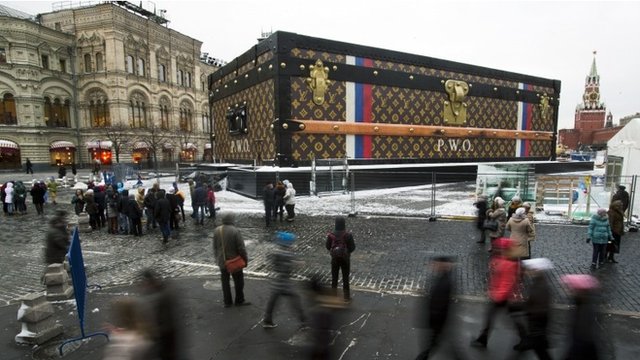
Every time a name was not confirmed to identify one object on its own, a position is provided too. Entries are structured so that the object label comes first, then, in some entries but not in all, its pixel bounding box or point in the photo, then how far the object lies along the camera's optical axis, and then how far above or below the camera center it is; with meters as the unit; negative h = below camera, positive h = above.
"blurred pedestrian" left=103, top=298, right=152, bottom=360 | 3.85 -1.95
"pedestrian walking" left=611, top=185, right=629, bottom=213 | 11.04 -1.43
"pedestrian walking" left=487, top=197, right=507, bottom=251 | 9.37 -1.76
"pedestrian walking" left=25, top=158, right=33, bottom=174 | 34.92 -1.42
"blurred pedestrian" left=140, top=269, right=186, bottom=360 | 4.05 -1.85
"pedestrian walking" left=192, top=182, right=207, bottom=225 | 13.97 -1.86
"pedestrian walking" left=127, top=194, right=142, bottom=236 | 12.40 -2.16
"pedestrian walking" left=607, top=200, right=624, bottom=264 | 8.84 -1.92
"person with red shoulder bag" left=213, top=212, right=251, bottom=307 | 6.64 -1.75
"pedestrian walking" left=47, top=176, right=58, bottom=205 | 20.33 -2.03
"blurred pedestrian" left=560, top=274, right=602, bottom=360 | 3.75 -1.81
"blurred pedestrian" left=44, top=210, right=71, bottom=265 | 7.51 -1.85
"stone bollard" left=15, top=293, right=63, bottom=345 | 5.57 -2.57
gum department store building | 38.12 +7.36
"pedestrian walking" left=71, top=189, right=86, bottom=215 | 14.50 -1.92
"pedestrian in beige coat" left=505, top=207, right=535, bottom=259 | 7.50 -1.68
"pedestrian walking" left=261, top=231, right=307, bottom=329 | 5.61 -2.05
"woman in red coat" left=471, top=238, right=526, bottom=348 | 5.09 -1.91
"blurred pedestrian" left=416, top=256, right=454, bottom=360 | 4.42 -1.88
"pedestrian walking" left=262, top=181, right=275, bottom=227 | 13.66 -1.87
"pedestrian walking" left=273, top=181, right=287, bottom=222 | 14.36 -1.85
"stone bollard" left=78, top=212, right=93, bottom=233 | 13.45 -2.64
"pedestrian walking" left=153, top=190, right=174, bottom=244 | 11.35 -1.94
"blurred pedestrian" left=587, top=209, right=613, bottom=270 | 8.30 -1.95
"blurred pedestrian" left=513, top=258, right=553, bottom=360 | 4.29 -1.91
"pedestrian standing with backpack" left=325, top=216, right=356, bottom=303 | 6.66 -1.81
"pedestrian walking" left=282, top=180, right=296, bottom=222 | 14.29 -2.04
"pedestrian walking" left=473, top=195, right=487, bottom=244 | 10.41 -1.89
